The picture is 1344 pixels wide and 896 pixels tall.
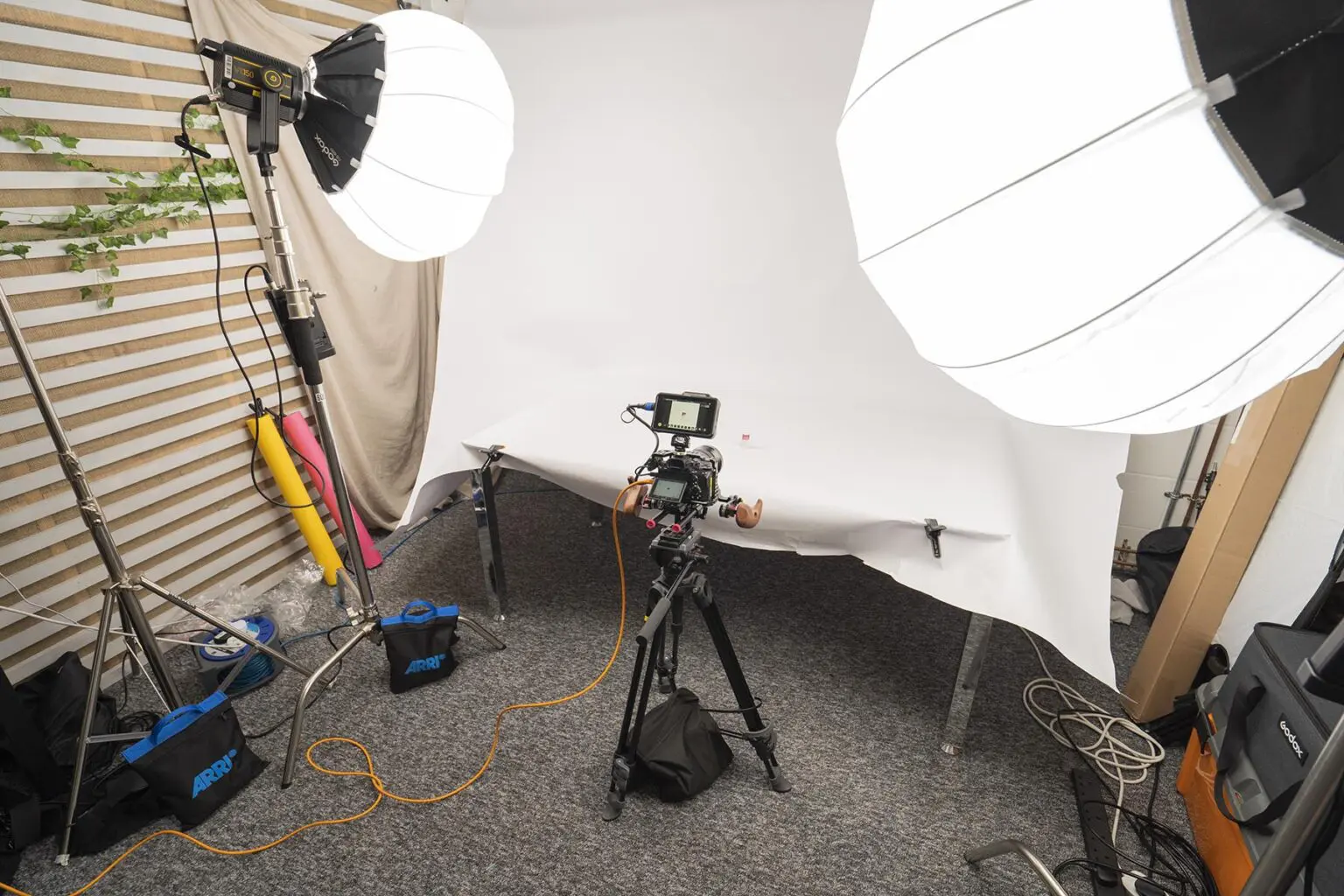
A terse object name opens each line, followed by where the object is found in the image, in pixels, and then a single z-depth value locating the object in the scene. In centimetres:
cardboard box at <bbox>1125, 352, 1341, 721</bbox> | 143
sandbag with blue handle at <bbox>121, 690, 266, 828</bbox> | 141
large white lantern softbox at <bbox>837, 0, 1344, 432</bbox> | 29
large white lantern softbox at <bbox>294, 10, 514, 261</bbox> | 125
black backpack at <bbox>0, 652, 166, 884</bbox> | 138
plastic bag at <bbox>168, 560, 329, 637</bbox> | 214
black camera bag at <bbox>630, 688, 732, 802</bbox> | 149
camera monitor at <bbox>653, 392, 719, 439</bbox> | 130
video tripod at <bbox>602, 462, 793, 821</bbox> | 124
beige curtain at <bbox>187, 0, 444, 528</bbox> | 209
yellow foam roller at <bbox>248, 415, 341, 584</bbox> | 226
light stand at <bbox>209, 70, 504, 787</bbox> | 127
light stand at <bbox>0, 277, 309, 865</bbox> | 127
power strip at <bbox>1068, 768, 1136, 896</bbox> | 131
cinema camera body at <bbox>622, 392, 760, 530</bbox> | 127
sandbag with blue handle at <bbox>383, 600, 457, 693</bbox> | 180
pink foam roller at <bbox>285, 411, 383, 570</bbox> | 235
